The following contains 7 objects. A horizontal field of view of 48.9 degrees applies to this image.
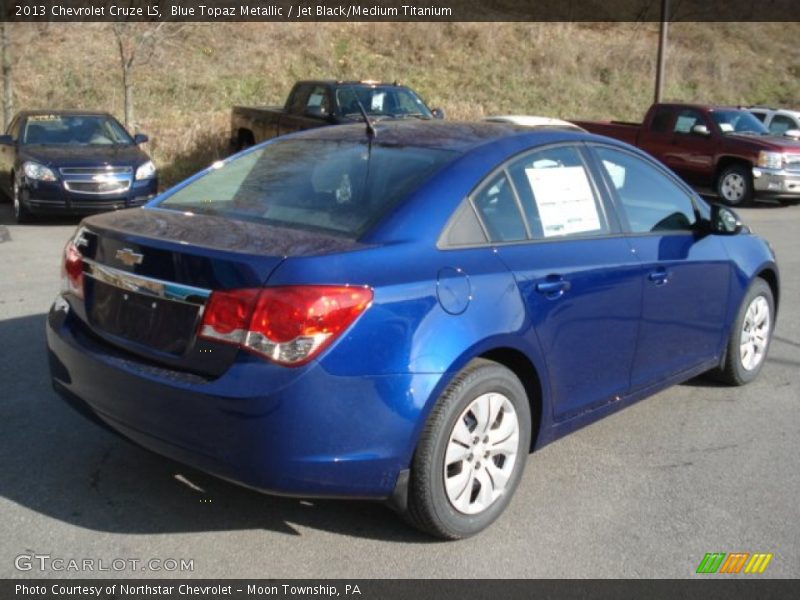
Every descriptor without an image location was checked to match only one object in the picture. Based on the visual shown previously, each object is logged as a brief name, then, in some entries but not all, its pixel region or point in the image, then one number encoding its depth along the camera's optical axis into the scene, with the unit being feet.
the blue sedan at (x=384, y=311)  10.24
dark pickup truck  45.11
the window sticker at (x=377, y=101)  45.80
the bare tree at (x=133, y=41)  55.52
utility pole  74.74
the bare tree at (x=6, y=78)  52.80
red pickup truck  51.98
